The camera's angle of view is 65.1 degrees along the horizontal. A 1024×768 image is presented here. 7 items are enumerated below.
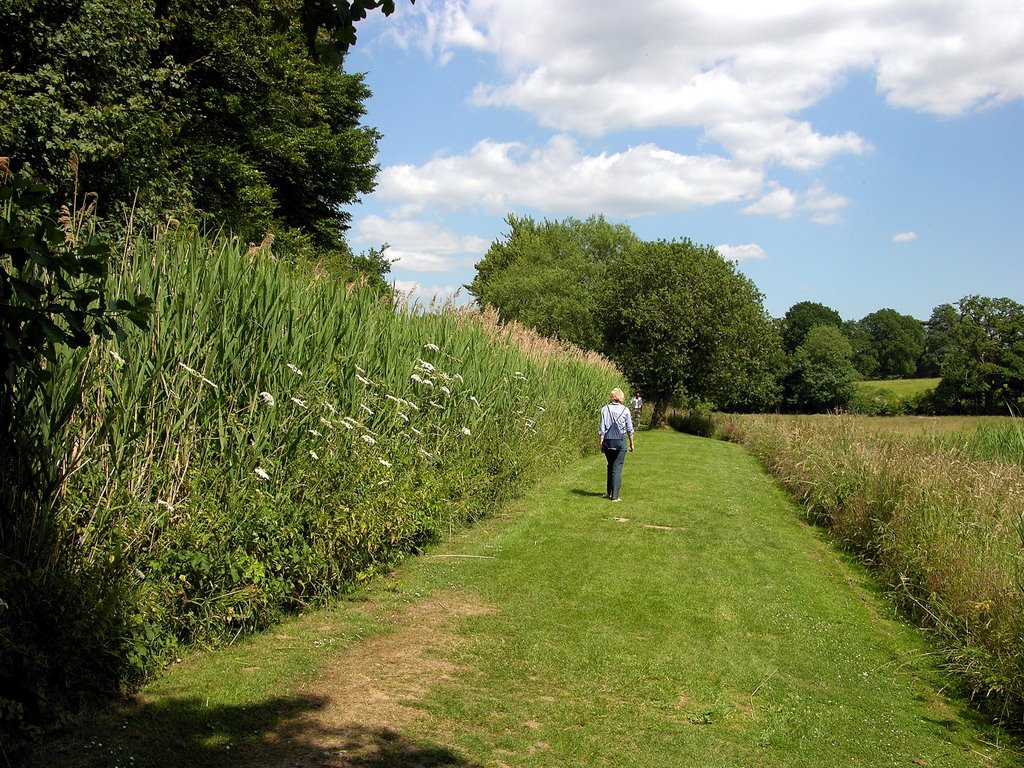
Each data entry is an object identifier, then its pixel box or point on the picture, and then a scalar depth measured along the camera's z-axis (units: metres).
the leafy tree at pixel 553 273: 54.75
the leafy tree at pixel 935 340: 90.28
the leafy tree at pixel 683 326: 41.62
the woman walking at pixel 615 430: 13.70
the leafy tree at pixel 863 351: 106.62
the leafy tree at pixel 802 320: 99.00
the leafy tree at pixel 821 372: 82.88
